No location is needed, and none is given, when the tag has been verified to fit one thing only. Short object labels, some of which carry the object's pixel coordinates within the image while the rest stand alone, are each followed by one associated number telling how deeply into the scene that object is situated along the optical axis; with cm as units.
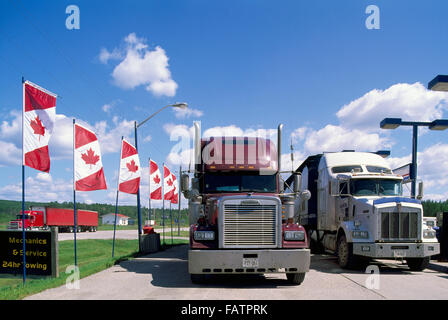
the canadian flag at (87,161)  1288
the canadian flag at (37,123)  986
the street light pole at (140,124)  2060
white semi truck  1289
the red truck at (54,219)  5730
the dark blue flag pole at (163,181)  2698
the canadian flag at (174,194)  3026
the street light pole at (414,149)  2278
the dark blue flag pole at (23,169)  972
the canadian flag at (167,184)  2753
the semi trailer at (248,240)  957
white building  15242
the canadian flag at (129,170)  1814
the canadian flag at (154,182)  2380
